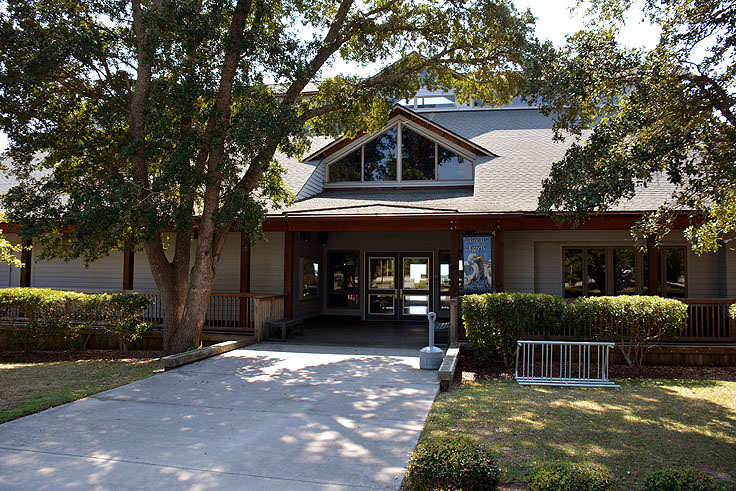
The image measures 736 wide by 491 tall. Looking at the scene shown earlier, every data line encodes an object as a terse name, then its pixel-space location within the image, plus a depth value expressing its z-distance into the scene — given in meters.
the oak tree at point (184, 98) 9.48
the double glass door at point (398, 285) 16.81
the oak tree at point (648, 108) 6.33
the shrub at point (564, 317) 9.47
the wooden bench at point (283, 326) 12.49
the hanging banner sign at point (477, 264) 12.05
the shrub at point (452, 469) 3.94
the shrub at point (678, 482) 3.46
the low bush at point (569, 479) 3.58
